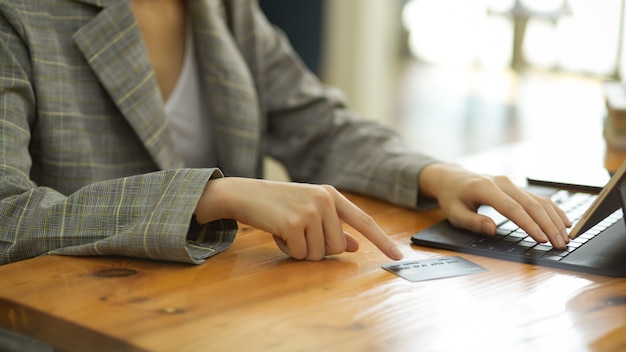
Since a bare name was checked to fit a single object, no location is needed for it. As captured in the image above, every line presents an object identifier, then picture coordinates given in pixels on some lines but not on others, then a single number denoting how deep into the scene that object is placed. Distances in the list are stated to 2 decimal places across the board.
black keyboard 1.32
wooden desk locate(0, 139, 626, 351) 1.11
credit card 1.25
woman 1.30
